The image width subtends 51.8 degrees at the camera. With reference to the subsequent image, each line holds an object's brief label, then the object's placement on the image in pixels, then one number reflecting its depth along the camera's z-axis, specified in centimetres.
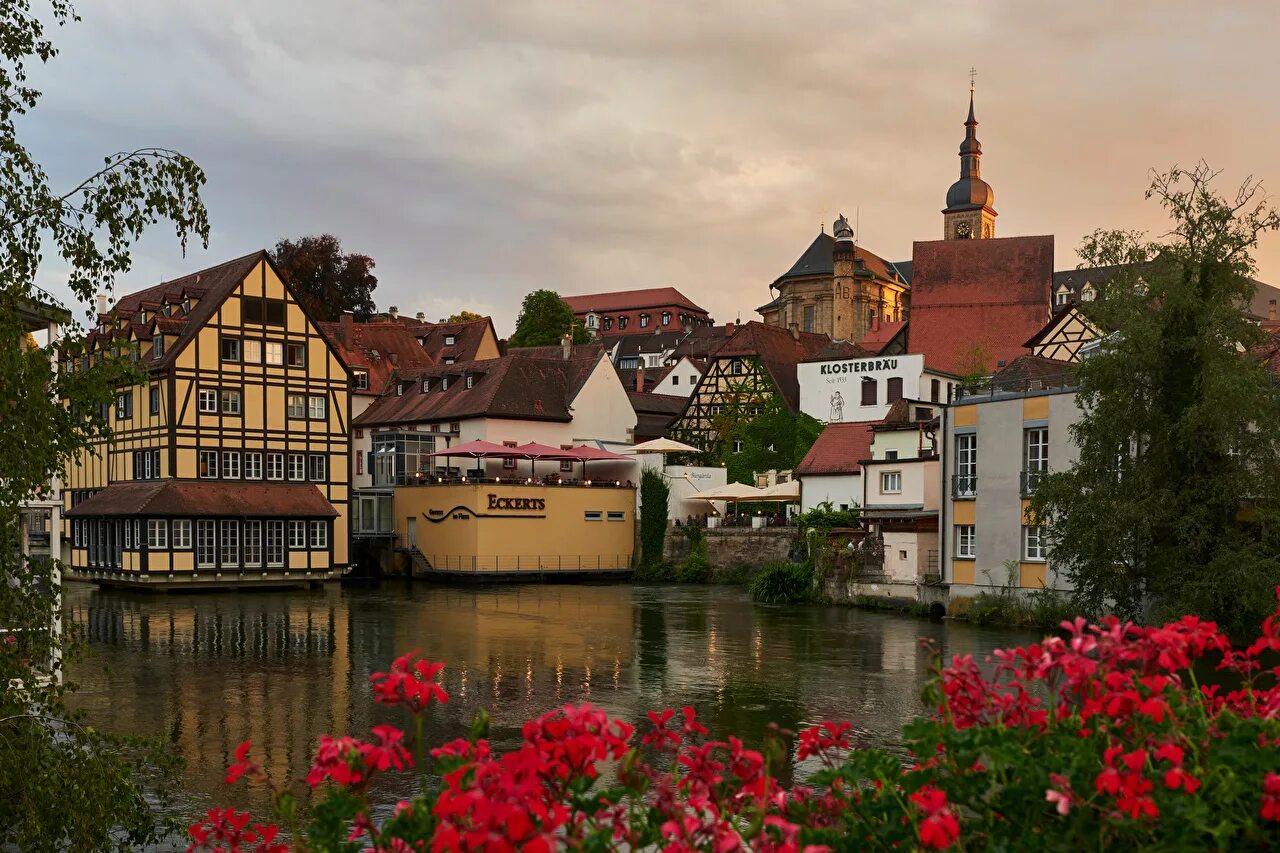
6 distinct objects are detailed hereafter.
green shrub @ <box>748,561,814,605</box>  3788
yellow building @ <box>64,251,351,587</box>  4184
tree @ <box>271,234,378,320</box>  7206
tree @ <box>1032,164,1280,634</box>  2288
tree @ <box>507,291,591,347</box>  8612
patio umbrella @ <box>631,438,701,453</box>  5188
